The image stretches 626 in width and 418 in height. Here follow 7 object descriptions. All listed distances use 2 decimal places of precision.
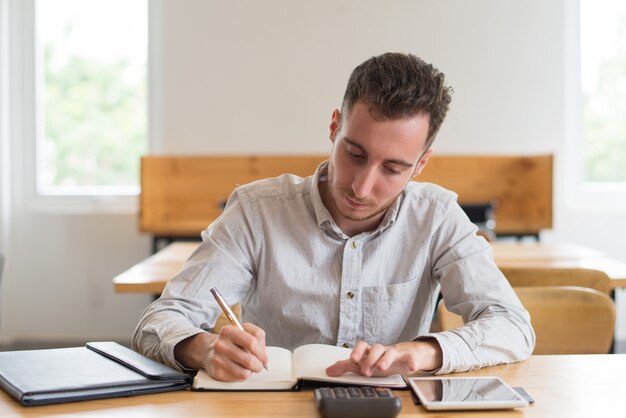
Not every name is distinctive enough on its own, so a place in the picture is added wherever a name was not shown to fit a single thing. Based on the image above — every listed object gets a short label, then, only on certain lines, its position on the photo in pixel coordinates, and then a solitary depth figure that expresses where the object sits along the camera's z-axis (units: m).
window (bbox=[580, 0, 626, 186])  4.99
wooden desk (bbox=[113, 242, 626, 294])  2.61
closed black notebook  1.19
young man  1.53
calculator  1.10
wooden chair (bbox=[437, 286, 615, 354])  1.92
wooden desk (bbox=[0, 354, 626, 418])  1.16
